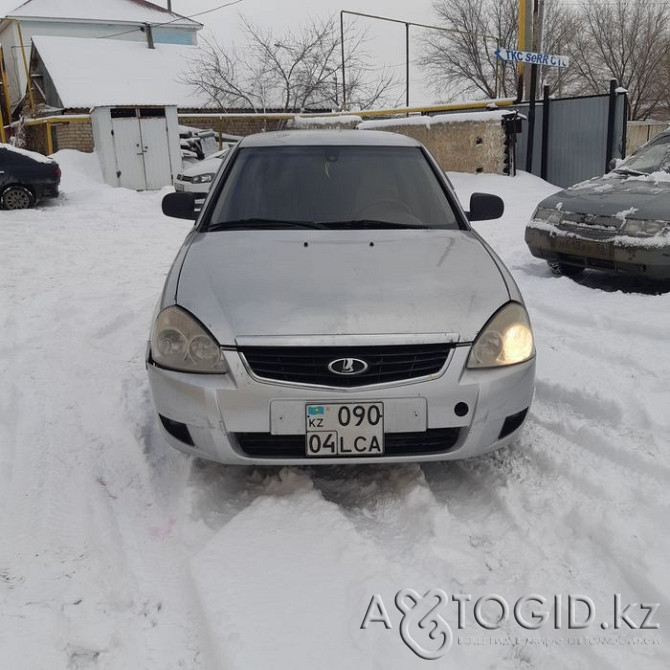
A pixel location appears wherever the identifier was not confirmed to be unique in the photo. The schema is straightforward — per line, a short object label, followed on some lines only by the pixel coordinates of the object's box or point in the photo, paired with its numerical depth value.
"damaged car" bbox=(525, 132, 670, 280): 5.50
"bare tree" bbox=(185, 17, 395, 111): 25.73
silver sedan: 2.51
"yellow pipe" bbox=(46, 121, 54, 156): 20.27
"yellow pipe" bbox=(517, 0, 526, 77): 15.36
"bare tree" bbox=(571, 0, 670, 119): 35.28
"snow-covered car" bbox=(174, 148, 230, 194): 14.41
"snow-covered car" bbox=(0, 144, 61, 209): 13.59
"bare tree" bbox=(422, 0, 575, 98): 39.12
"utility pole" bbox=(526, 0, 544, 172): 14.37
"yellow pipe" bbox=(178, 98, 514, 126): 15.95
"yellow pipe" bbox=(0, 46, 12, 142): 22.54
